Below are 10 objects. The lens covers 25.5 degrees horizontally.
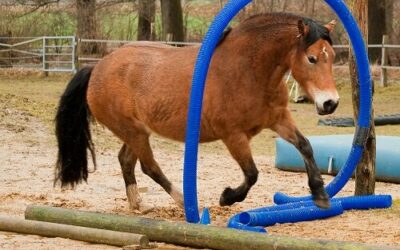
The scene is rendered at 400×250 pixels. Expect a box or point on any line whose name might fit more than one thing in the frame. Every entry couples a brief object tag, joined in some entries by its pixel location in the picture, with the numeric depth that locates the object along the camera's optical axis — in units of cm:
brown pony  714
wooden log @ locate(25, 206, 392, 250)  590
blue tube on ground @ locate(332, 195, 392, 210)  816
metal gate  3102
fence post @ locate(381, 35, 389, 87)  2555
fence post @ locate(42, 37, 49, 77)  3051
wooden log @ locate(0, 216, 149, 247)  653
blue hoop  683
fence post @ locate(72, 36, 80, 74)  2997
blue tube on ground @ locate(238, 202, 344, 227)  737
